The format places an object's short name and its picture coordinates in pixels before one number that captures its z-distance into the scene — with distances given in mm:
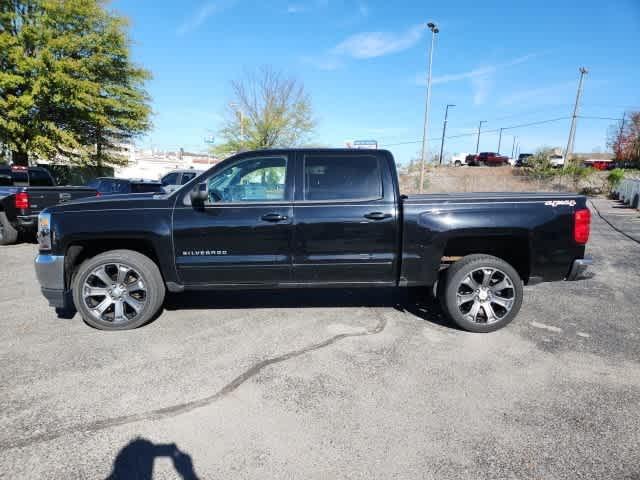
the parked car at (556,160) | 34156
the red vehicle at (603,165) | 42003
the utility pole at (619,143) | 50109
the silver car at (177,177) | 13641
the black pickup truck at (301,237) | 3846
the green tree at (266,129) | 30375
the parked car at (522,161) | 36344
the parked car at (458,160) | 53688
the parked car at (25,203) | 7641
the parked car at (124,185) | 12117
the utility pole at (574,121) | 34488
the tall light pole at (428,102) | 23572
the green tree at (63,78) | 17656
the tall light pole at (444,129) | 60438
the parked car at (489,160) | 46594
